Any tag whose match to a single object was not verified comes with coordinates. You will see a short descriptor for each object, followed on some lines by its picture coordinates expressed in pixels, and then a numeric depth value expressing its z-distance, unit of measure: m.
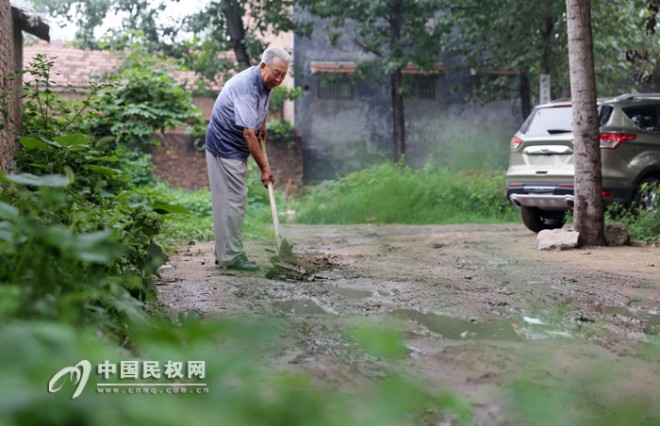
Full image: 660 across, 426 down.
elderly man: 6.53
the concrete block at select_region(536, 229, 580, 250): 8.33
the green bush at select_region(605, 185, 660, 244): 9.11
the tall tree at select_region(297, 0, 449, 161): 19.75
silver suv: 9.54
